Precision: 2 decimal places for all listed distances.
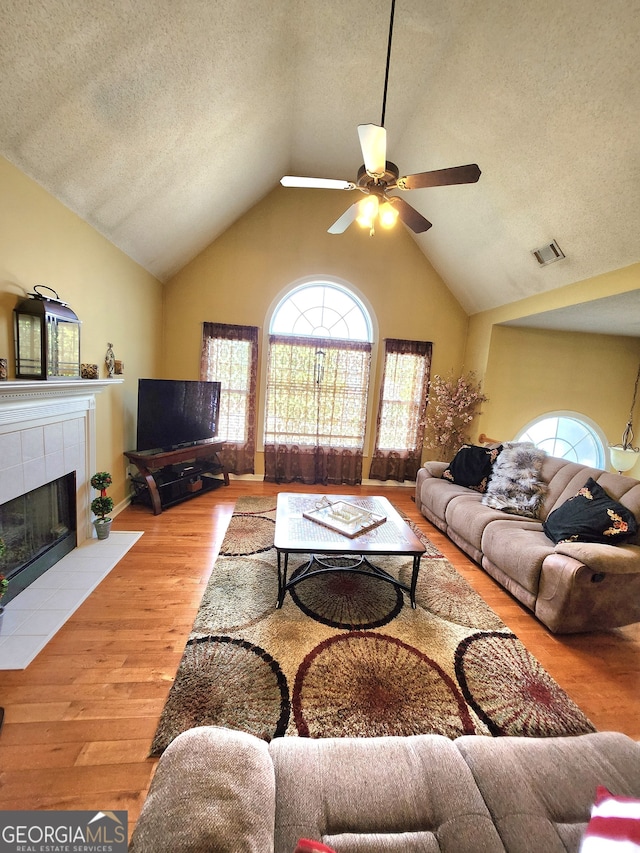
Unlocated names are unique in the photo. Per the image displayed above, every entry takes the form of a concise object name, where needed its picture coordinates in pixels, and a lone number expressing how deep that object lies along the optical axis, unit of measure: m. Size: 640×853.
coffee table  2.15
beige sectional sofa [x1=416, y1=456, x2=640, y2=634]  2.00
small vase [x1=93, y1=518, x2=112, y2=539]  2.94
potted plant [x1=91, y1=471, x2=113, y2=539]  2.87
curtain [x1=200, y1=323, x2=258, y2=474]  4.44
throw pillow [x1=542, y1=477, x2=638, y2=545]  2.16
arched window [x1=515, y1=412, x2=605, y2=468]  4.77
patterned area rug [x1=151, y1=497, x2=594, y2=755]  1.51
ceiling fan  1.78
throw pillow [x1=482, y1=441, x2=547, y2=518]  2.95
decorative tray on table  2.38
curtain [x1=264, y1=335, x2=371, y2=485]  4.56
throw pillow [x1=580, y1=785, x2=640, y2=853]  0.71
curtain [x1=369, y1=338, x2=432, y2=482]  4.71
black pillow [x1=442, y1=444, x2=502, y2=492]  3.51
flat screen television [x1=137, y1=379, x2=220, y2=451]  3.57
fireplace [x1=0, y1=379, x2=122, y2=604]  2.09
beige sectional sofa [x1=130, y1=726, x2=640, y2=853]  0.72
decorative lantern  2.09
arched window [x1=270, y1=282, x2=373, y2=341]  4.66
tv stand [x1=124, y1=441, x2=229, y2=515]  3.42
